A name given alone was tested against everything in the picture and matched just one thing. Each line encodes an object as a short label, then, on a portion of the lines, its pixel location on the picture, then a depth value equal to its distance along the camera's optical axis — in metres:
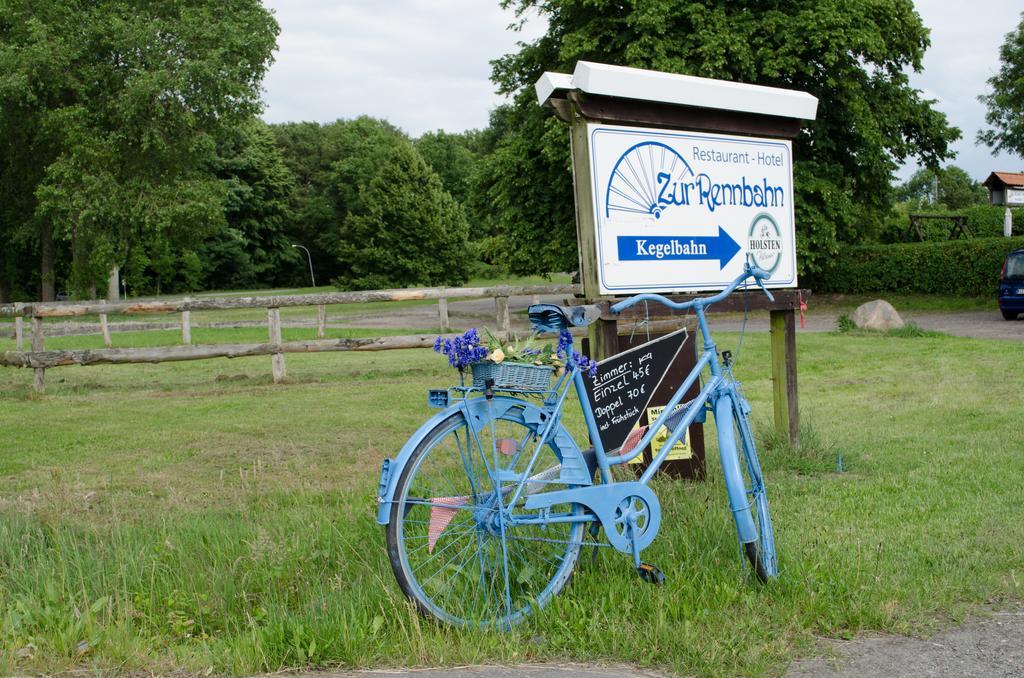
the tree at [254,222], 81.44
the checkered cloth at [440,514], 3.68
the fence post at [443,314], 22.69
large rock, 20.42
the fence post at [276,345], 14.01
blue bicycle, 3.69
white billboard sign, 6.04
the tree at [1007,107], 39.69
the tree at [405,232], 64.69
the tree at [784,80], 26.58
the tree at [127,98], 37.50
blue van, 22.92
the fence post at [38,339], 13.29
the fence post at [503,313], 16.02
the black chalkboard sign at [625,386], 4.32
